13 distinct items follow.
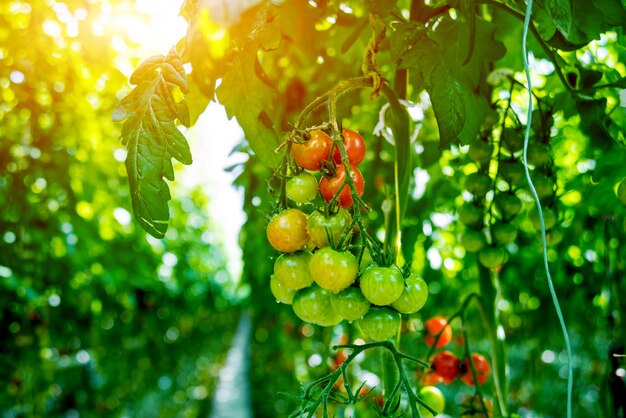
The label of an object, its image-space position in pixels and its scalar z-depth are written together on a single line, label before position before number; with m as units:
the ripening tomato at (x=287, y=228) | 0.63
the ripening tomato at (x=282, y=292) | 0.69
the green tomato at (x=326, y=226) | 0.62
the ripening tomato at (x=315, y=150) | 0.64
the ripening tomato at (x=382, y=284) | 0.59
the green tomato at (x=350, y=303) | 0.62
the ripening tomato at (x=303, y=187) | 0.64
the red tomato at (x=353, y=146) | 0.69
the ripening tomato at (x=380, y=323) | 0.63
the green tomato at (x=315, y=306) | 0.65
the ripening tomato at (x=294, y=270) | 0.65
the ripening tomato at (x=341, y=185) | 0.63
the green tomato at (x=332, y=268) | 0.59
